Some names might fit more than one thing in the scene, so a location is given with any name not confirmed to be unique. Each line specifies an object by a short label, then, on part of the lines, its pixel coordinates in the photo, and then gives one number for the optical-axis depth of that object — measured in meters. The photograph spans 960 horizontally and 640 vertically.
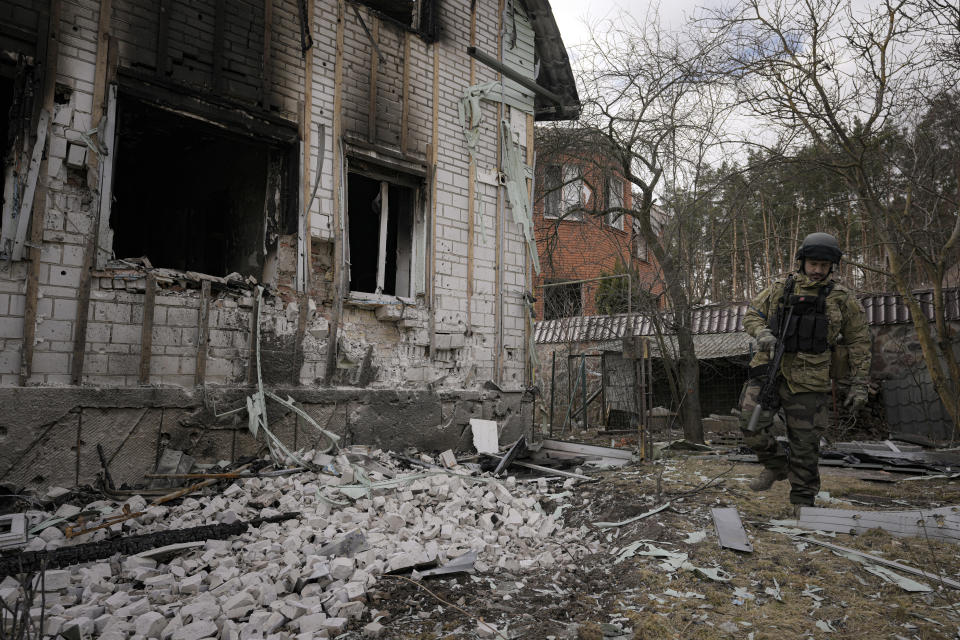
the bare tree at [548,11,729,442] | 8.19
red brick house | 9.17
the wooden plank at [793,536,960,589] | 2.68
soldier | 4.01
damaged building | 4.04
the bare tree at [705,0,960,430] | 6.60
